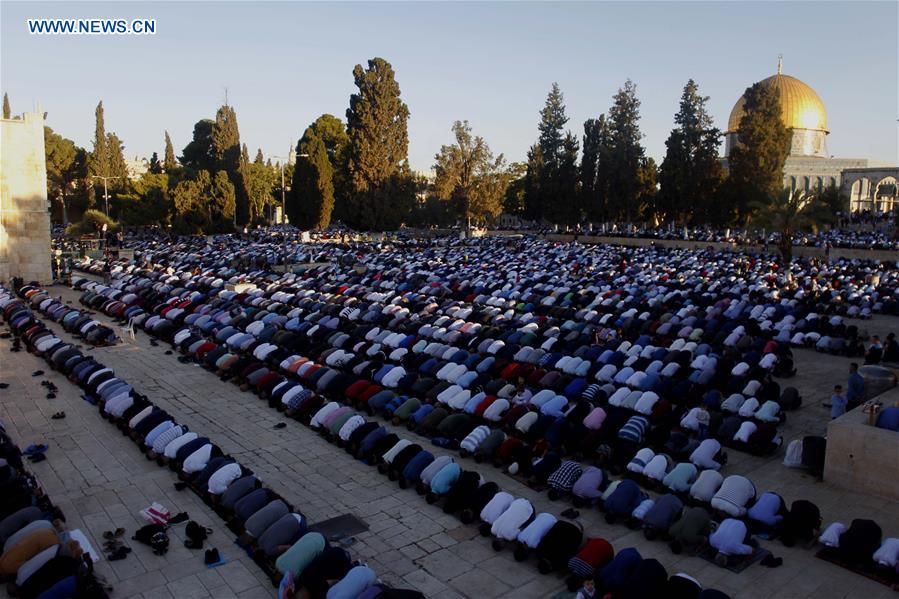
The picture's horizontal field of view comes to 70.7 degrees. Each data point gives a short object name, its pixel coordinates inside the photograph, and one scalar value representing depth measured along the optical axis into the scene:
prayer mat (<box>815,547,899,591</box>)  8.13
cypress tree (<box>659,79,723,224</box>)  49.31
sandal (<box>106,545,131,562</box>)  8.68
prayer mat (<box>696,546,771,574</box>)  8.52
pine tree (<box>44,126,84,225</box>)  63.78
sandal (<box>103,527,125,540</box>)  9.18
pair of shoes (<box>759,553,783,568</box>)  8.55
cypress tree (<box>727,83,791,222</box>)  44.56
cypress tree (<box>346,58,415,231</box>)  49.69
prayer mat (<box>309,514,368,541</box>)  9.48
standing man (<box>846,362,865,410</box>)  13.46
